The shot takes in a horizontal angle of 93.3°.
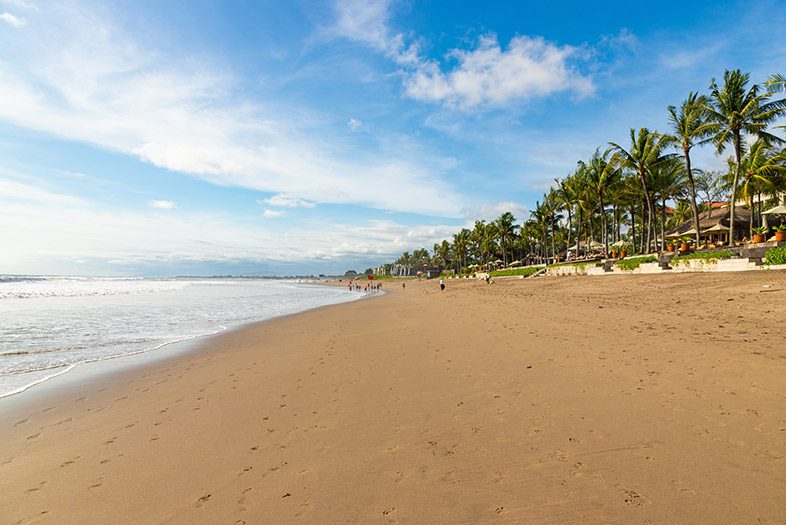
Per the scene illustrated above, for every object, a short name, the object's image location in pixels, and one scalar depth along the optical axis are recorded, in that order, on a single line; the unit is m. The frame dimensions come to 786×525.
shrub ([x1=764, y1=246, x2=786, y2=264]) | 18.14
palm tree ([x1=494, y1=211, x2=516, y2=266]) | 92.44
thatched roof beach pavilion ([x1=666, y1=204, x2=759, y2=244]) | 38.50
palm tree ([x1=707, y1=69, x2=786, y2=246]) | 28.61
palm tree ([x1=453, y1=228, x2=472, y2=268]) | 120.39
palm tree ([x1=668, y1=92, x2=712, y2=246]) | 31.64
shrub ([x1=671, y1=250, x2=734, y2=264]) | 22.00
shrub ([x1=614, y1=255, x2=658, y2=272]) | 29.43
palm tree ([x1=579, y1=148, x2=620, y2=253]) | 45.53
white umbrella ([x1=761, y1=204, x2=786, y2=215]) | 29.09
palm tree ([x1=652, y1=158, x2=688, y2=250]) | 41.69
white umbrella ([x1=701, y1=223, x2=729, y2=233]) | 36.97
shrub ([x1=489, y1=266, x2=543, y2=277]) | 54.98
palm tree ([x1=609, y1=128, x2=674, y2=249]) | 38.31
